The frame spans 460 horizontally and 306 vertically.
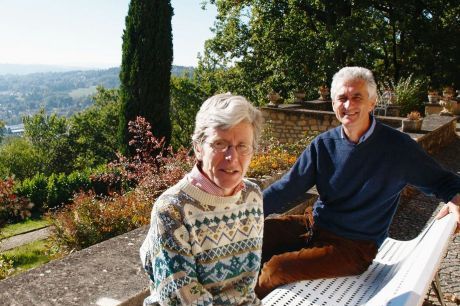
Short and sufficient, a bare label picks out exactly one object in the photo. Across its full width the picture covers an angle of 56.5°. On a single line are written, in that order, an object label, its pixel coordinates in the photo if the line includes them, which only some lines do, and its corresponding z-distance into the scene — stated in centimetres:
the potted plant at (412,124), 668
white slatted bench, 158
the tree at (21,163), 3197
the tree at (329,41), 1388
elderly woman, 135
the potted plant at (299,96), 1206
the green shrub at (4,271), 354
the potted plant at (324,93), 1227
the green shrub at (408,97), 1106
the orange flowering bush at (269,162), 449
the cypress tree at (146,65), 1350
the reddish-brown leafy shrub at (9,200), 461
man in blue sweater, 210
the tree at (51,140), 3224
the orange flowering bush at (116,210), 392
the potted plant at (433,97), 1188
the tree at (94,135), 3100
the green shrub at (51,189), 1480
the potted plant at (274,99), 1052
